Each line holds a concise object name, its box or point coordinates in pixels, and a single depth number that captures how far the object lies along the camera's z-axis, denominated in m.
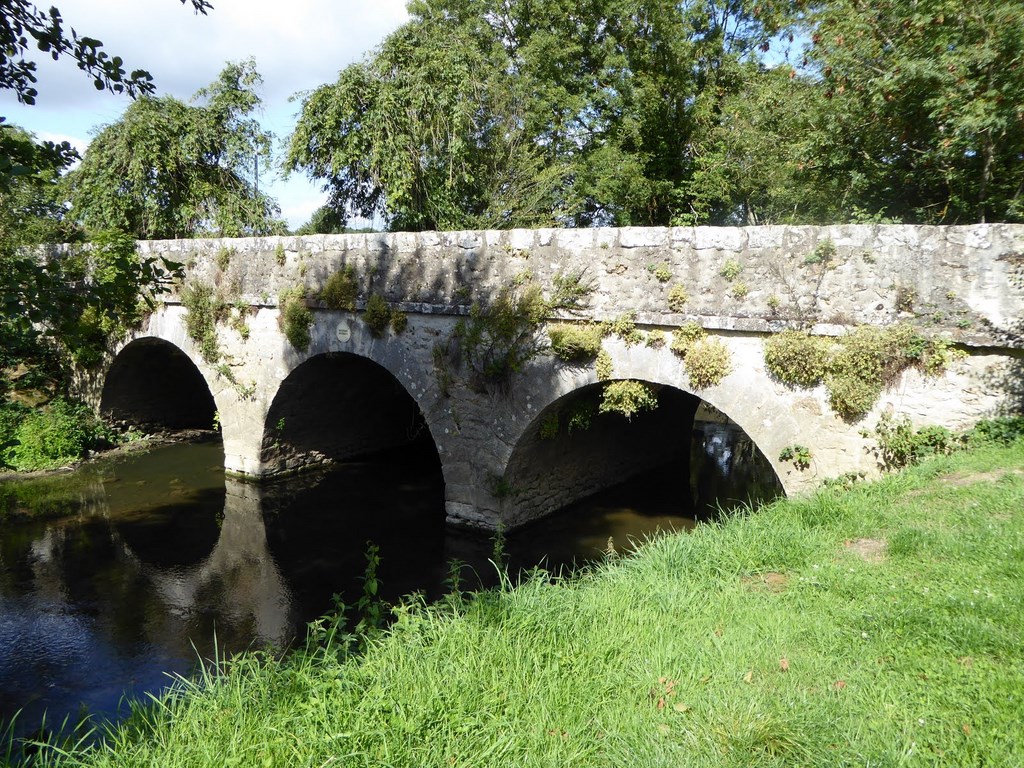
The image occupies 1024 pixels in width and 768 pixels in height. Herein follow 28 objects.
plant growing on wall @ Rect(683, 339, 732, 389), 7.49
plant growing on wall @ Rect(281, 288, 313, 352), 11.10
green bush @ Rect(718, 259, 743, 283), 7.34
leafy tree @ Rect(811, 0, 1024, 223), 7.87
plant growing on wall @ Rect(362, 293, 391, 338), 10.13
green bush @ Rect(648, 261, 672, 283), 7.80
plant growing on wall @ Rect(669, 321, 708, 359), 7.64
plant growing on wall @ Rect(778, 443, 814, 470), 7.11
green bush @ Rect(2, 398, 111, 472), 13.40
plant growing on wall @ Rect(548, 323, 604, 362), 8.30
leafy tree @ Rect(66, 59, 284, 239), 17.20
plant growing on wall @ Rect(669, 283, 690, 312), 7.71
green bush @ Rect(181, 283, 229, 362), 12.34
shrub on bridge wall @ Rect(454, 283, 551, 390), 8.80
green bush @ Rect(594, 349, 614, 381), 8.28
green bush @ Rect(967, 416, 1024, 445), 6.06
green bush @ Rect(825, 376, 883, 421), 6.65
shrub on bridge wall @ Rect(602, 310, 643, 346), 8.09
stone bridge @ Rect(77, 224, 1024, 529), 6.39
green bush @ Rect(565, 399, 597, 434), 9.26
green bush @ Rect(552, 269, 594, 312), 8.39
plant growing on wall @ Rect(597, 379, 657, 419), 8.25
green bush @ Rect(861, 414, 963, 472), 6.42
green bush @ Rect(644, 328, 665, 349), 7.94
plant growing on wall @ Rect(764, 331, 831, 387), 6.89
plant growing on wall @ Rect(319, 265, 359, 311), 10.53
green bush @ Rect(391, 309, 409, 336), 9.98
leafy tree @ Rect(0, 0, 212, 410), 4.28
